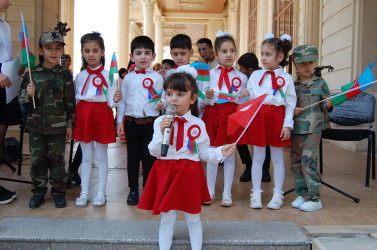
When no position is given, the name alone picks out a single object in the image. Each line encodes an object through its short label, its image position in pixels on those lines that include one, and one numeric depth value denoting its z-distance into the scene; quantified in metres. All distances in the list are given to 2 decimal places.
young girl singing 2.06
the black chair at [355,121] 3.68
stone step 2.22
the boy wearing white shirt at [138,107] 3.04
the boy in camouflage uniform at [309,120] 2.92
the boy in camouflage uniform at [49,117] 2.96
